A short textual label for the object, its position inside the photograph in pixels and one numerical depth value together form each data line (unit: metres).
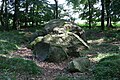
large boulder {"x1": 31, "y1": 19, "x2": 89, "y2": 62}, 6.49
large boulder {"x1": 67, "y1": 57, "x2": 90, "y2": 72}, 5.29
